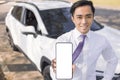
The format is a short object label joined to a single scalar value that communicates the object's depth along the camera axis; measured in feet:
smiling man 6.93
